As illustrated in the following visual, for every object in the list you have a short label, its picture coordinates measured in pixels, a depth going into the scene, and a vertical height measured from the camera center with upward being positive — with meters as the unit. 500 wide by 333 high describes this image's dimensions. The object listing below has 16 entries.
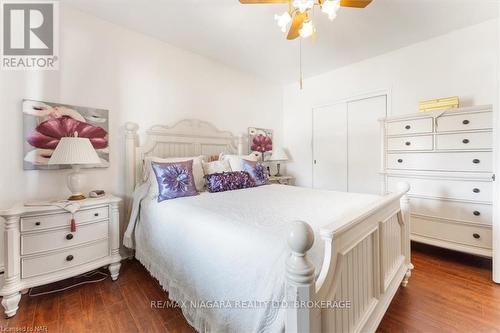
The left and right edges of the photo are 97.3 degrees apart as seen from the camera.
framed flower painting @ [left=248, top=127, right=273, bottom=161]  3.68 +0.41
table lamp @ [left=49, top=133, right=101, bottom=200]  1.69 +0.06
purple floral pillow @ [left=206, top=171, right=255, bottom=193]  2.25 -0.17
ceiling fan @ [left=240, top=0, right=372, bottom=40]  1.33 +1.01
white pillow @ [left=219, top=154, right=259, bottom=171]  2.67 +0.07
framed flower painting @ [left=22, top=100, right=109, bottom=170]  1.83 +0.33
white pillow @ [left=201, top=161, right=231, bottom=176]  2.52 -0.02
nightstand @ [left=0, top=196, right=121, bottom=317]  1.48 -0.60
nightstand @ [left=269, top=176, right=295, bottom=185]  3.55 -0.24
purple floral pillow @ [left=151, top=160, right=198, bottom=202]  1.92 -0.14
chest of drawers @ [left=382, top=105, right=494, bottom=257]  2.02 -0.07
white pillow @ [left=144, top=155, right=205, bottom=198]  2.02 -0.08
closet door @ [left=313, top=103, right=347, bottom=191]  3.54 +0.31
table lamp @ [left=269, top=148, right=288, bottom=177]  3.66 +0.16
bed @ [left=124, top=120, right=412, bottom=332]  0.82 -0.46
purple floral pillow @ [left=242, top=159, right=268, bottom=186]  2.64 -0.07
